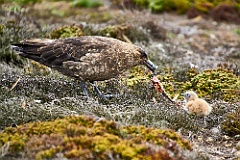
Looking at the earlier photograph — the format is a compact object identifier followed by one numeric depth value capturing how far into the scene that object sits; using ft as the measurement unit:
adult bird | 44.11
